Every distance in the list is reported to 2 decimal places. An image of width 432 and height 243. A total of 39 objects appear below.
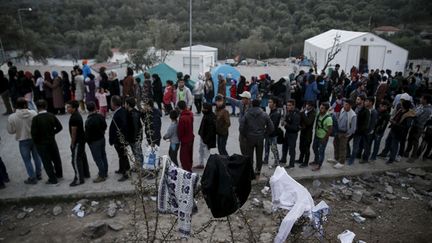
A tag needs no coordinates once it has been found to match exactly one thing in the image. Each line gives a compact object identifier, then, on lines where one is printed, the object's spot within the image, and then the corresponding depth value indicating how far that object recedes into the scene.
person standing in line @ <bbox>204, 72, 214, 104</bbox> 10.78
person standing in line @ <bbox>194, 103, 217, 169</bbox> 6.40
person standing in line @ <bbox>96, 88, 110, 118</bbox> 9.89
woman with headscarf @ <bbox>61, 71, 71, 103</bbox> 10.64
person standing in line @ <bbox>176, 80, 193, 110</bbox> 9.68
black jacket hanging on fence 3.00
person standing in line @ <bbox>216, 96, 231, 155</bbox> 6.58
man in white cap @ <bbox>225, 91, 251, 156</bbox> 6.57
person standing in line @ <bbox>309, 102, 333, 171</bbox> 6.68
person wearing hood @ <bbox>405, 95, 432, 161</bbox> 7.32
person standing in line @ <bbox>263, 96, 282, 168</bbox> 6.72
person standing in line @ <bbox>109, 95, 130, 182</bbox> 5.97
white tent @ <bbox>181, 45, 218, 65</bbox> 26.14
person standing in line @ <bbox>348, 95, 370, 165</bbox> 6.96
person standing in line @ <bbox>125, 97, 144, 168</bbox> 6.07
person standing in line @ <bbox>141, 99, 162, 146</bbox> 6.56
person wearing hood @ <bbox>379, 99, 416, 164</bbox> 7.17
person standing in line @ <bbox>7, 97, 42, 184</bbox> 5.89
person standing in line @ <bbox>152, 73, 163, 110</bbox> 10.78
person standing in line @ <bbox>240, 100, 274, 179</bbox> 6.10
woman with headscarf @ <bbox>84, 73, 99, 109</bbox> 10.20
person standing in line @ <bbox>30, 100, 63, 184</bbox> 5.73
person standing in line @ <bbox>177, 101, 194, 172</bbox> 6.17
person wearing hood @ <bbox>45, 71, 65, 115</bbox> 10.20
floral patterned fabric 3.06
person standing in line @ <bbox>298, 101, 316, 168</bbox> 6.70
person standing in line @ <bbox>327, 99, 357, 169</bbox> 6.84
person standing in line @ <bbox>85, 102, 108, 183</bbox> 5.86
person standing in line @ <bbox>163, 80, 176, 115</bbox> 9.88
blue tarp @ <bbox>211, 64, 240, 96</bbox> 13.60
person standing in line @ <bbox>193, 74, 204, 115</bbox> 11.03
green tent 15.29
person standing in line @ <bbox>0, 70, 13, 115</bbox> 10.17
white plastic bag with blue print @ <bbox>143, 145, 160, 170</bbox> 5.88
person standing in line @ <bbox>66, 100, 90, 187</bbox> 5.80
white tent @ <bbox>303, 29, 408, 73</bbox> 22.67
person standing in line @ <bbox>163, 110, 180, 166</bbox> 6.25
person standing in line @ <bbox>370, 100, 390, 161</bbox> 7.25
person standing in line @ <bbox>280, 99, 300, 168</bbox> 6.66
